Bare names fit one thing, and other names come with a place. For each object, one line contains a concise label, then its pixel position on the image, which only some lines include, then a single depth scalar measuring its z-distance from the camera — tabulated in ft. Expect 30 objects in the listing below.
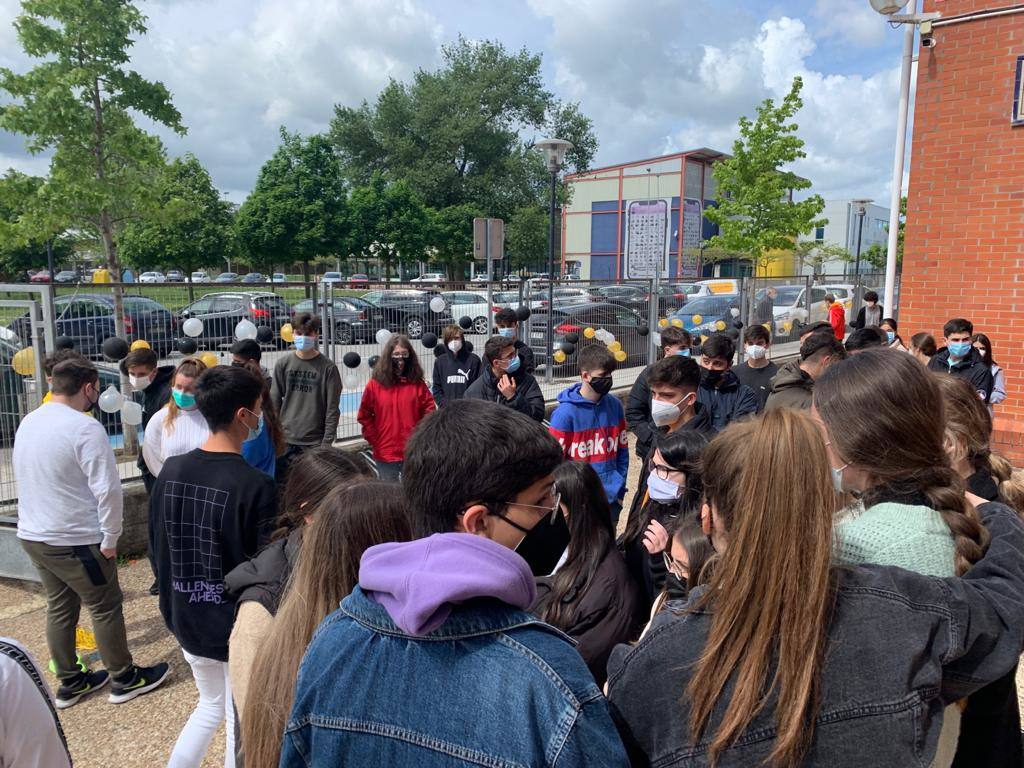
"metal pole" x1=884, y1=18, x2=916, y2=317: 24.64
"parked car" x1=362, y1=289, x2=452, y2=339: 25.52
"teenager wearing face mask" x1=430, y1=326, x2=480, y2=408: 21.77
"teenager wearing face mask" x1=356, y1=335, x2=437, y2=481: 17.99
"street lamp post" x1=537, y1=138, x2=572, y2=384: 35.82
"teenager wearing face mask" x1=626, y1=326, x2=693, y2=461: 15.34
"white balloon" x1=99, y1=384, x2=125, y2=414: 17.32
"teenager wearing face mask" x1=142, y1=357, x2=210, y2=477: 13.38
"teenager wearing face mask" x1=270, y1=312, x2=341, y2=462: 18.69
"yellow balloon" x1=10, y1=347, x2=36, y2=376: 16.70
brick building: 22.80
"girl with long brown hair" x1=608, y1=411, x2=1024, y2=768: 3.85
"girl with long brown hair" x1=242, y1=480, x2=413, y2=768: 4.92
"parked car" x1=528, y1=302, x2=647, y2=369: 35.63
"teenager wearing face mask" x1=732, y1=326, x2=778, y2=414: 19.57
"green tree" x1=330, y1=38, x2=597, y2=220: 140.26
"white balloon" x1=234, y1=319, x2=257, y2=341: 20.17
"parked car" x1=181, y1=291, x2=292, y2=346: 20.35
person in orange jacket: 41.75
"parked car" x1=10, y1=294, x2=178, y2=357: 17.84
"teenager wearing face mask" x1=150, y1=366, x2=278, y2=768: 8.59
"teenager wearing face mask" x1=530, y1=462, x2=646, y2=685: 7.66
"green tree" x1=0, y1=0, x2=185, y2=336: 22.65
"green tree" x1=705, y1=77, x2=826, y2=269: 77.87
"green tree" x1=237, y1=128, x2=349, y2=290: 103.60
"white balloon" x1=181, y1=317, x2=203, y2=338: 19.58
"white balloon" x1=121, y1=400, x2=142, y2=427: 17.54
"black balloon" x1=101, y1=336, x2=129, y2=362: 17.80
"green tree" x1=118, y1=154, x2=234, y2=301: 110.42
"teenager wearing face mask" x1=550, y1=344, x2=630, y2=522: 15.17
